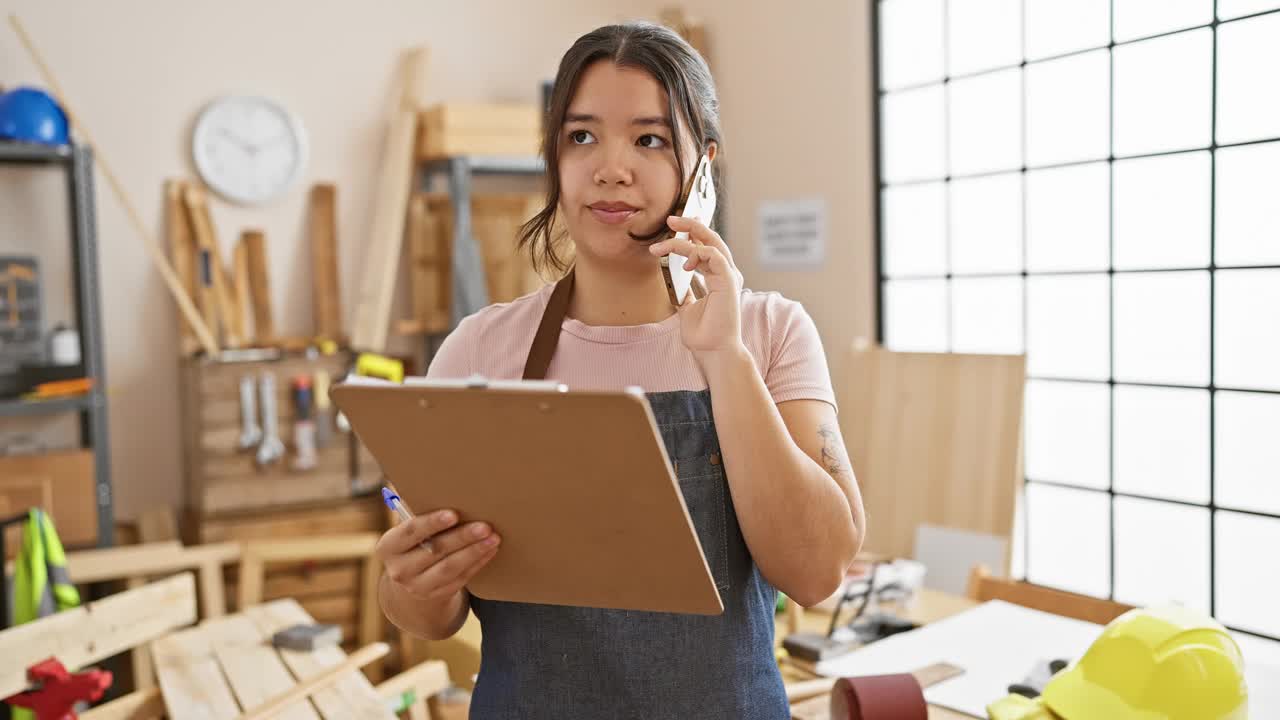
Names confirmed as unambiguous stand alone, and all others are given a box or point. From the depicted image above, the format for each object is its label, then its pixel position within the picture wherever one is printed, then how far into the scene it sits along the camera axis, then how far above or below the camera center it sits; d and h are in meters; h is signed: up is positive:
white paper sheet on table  1.71 -0.64
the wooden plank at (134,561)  3.22 -0.78
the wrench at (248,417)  3.72 -0.40
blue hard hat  3.36 +0.59
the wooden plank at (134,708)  2.15 -0.81
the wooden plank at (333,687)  1.97 -0.75
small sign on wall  4.17 +0.23
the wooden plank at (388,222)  4.14 +0.31
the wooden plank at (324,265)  4.21 +0.14
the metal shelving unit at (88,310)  3.44 -0.02
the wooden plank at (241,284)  4.05 +0.07
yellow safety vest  2.71 -0.69
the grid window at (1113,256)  3.05 +0.11
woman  1.16 -0.12
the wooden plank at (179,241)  3.94 +0.23
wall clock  4.02 +0.58
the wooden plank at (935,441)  3.02 -0.44
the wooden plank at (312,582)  3.79 -0.99
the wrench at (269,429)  3.75 -0.44
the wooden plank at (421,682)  2.39 -0.85
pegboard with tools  3.71 -0.47
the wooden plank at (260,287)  4.10 +0.06
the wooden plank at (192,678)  2.03 -0.76
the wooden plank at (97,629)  1.93 -0.64
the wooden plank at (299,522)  3.71 -0.78
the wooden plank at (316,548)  3.56 -0.83
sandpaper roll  1.42 -0.54
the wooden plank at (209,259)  3.94 +0.16
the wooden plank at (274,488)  3.71 -0.65
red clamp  1.86 -0.67
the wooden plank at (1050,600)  2.13 -0.63
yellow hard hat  1.31 -0.47
